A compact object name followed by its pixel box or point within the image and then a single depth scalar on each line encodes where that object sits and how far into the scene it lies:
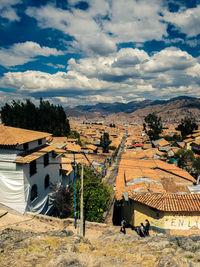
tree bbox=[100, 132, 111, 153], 68.94
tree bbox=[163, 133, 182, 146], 81.24
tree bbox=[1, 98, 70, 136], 48.75
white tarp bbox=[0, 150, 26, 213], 15.53
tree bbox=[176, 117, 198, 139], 77.93
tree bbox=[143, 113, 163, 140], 86.89
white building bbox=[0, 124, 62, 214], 15.50
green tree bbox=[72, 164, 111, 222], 16.66
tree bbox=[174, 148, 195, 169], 41.09
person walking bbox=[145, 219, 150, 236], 13.47
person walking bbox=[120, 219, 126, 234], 14.23
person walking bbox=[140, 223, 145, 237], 13.13
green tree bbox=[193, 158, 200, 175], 36.27
